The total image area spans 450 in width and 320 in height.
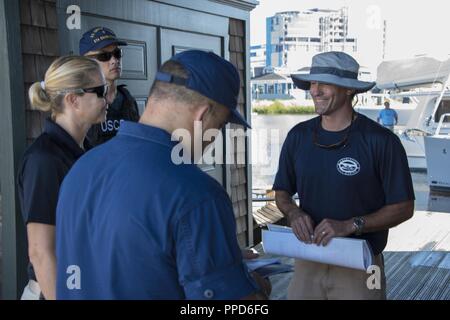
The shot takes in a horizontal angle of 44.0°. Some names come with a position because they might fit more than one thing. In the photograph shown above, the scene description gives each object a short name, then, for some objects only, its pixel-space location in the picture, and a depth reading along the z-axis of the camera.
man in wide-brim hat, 2.34
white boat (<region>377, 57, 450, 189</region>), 14.69
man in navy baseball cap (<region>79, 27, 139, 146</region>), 2.89
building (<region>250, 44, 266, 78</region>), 50.36
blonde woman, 1.83
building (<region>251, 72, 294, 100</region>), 48.05
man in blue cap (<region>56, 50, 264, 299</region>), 1.15
